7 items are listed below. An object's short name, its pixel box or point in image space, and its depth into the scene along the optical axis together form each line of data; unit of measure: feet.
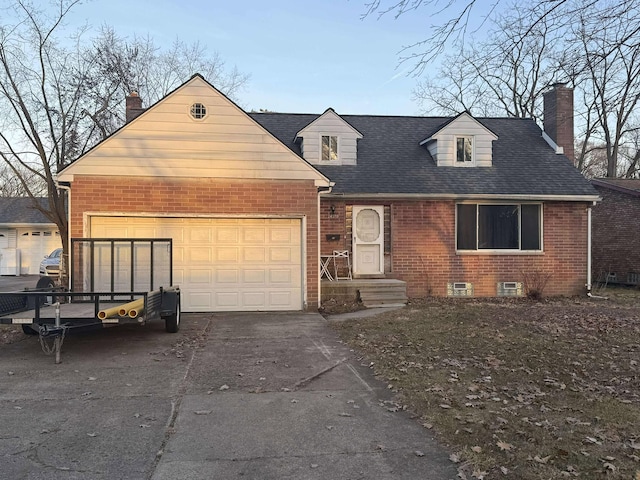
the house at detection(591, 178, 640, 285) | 61.00
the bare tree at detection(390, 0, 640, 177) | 18.33
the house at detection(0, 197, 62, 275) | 84.38
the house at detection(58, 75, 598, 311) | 37.09
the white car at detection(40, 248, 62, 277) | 63.87
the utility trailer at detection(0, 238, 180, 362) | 24.08
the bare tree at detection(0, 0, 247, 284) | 54.65
